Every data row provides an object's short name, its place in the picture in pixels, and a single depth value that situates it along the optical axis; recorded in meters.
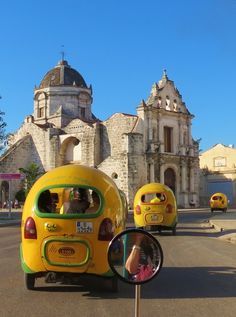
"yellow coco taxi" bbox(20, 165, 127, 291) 5.14
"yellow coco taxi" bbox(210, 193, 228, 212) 31.04
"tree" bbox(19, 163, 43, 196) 36.52
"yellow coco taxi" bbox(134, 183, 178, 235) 12.99
